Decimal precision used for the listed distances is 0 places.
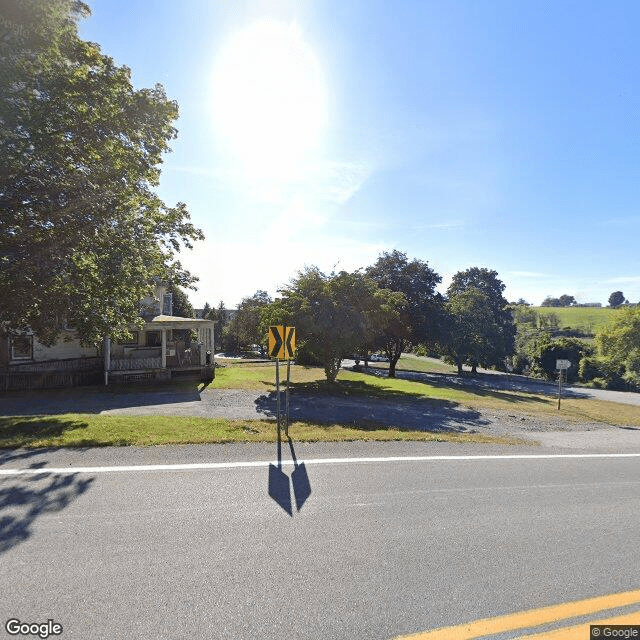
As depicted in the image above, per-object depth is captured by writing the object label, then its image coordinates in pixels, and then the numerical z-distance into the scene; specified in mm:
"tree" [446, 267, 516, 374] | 41375
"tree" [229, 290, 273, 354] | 50531
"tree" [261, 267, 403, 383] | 19375
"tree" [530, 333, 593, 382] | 52125
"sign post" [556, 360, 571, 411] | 15913
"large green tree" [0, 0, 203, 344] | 8047
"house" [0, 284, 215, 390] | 15836
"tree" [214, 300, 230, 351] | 59406
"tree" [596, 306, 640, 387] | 42594
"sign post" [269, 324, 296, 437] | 8086
